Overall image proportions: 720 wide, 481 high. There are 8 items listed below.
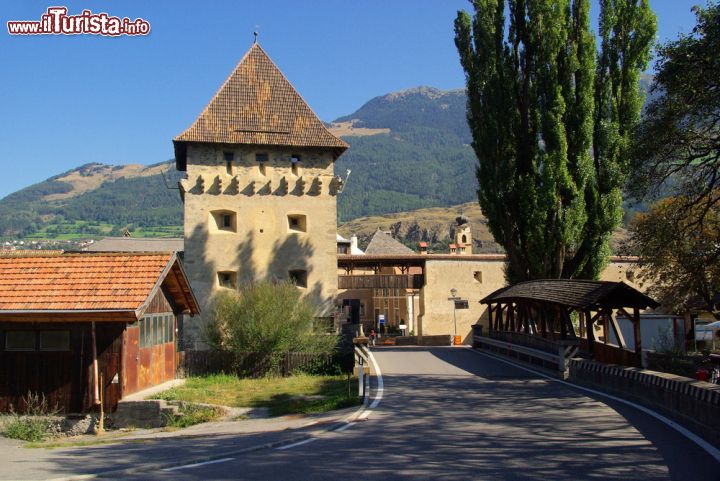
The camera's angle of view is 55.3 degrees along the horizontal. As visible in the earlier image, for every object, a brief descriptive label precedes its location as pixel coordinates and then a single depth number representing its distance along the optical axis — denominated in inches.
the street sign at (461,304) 1614.2
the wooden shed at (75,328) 655.1
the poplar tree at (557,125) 993.5
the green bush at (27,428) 604.7
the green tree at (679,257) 669.3
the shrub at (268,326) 901.8
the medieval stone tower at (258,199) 1256.2
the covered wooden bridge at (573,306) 661.3
